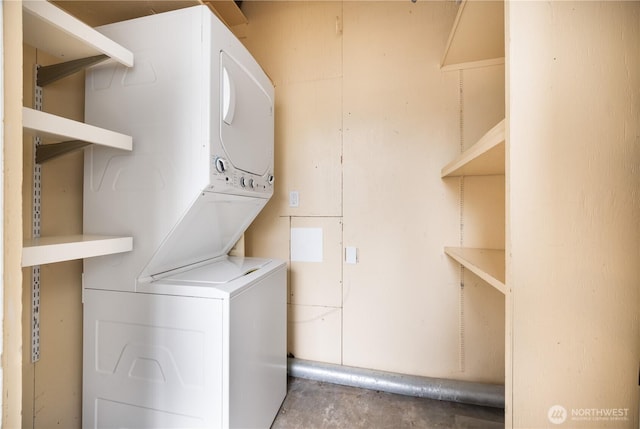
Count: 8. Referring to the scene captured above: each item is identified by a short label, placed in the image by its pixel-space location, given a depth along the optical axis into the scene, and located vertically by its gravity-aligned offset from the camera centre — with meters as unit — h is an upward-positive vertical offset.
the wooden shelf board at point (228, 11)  1.71 +1.39
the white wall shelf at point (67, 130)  0.73 +0.27
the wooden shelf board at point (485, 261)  0.95 -0.22
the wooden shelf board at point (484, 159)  0.83 +0.26
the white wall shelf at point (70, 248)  0.74 -0.11
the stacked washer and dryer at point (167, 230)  1.02 -0.07
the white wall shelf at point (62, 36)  0.75 +0.59
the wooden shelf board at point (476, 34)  1.19 +0.95
